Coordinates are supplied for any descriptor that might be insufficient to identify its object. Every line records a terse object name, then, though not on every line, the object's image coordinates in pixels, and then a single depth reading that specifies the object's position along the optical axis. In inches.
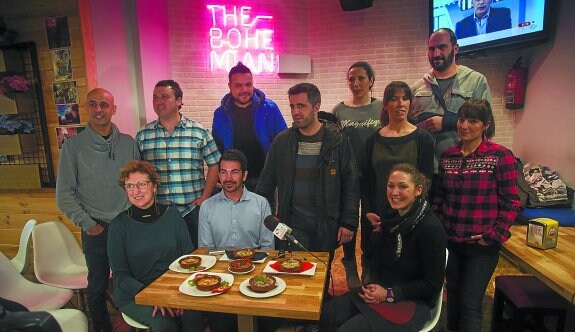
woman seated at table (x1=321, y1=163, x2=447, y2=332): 73.8
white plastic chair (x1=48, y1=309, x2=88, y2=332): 75.8
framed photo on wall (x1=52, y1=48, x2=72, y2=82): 131.8
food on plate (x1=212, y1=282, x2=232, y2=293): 68.2
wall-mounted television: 151.3
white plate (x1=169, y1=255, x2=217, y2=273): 78.3
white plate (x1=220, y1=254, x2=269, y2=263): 81.7
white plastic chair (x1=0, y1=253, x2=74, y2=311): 101.0
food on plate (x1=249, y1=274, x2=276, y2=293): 67.2
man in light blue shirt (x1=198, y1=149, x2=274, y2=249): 93.7
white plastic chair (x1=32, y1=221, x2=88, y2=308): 110.0
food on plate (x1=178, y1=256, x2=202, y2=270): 78.7
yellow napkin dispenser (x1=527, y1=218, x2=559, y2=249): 86.4
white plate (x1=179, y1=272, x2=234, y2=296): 67.8
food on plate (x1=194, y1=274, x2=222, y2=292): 68.4
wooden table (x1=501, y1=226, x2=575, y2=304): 70.4
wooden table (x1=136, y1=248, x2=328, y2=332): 62.7
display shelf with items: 132.4
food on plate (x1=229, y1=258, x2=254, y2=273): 76.2
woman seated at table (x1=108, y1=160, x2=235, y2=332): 83.4
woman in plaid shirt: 84.7
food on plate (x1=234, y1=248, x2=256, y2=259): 83.0
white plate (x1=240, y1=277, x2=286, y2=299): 66.2
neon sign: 208.8
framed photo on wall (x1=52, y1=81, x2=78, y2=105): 133.1
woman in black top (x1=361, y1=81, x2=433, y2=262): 95.4
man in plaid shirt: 109.3
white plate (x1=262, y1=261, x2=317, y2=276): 74.0
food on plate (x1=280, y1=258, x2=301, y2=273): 75.0
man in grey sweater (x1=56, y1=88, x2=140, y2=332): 103.9
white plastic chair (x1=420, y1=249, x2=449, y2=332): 74.9
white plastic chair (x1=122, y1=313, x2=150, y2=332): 82.4
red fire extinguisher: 182.2
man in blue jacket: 127.0
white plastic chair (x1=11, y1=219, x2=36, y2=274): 110.6
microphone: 77.5
